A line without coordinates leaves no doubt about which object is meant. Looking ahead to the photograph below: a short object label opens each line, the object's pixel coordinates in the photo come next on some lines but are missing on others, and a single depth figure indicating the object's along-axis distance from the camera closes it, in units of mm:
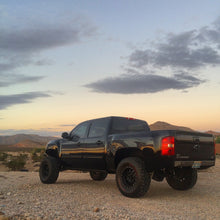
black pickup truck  6477
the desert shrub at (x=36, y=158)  24870
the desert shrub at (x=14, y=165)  17933
